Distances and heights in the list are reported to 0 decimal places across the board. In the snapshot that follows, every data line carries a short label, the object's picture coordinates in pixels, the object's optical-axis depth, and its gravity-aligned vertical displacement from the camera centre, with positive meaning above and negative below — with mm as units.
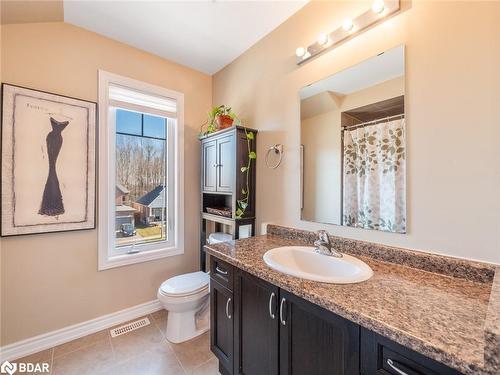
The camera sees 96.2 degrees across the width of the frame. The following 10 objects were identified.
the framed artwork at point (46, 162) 1659 +230
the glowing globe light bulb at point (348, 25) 1399 +1039
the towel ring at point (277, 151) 1890 +337
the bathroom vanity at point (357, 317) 644 -431
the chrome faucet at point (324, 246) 1343 -341
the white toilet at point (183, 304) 1836 -947
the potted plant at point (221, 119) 2211 +719
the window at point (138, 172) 2102 +197
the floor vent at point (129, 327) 2006 -1261
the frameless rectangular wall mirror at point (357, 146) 1239 +283
